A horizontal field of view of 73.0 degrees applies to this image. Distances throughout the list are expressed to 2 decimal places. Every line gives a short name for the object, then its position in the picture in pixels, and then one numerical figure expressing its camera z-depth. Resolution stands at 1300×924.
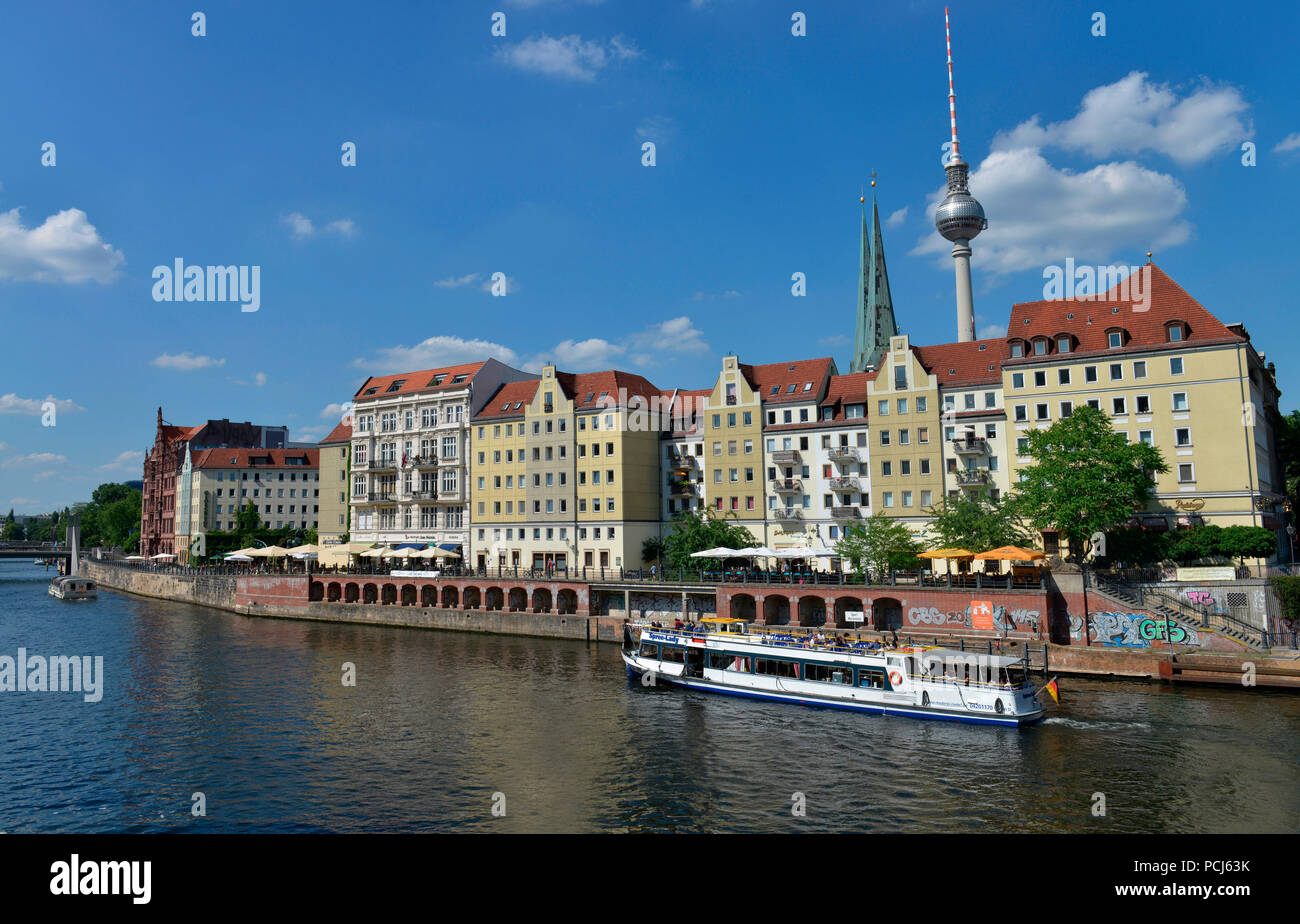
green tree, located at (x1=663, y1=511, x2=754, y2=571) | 76.44
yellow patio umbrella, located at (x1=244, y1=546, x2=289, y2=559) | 102.42
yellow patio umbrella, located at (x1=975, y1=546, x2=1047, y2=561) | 55.95
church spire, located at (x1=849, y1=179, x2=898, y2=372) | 190.56
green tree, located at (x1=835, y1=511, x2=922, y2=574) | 66.19
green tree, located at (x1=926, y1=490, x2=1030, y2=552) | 62.59
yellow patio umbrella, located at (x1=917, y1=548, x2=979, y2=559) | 59.34
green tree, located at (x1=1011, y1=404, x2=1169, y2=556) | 58.09
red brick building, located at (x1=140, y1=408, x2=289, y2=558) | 172.88
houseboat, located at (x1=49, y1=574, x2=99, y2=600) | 120.12
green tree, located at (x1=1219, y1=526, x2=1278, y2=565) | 56.66
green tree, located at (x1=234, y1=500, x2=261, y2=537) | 151.88
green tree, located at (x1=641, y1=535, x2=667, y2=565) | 87.88
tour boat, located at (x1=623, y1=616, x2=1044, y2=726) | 43.41
